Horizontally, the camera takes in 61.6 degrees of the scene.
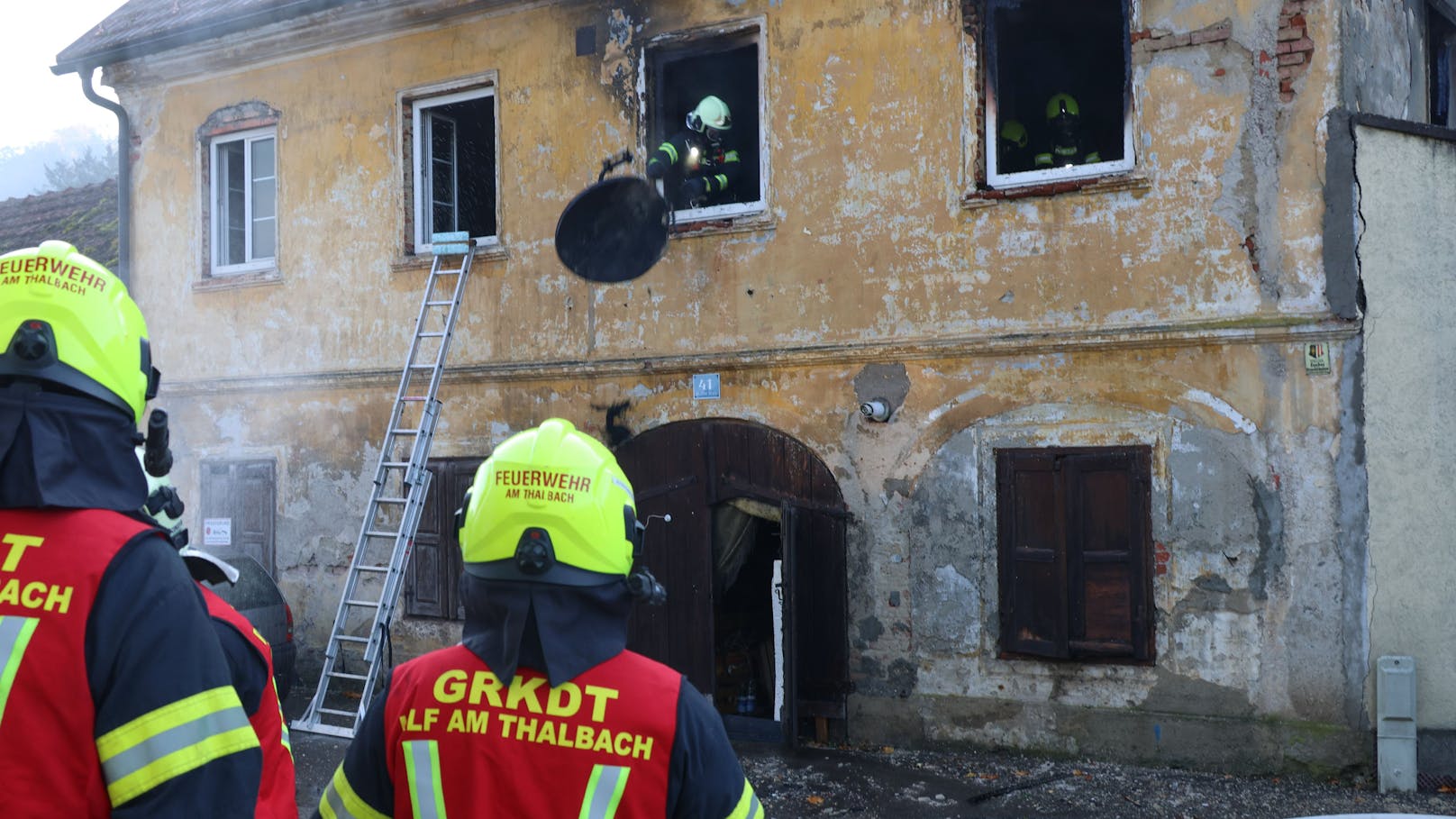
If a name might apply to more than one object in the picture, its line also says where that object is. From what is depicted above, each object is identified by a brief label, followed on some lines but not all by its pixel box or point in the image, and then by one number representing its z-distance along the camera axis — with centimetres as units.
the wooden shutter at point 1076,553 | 768
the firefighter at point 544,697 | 204
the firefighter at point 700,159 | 917
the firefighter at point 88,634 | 197
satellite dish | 931
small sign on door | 1117
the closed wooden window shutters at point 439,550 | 1000
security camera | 831
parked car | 910
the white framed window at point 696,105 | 906
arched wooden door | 852
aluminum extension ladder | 887
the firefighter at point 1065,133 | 866
